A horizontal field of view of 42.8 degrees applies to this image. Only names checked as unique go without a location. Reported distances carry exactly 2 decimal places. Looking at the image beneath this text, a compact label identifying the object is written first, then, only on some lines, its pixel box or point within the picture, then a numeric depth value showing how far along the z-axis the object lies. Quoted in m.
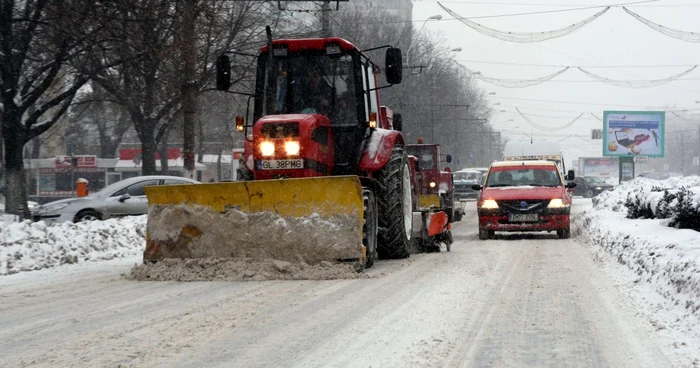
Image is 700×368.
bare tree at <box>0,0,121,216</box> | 17.27
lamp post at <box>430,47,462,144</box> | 57.74
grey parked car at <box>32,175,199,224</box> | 18.88
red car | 16.77
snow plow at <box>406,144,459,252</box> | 13.43
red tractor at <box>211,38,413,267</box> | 11.09
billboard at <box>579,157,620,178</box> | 90.19
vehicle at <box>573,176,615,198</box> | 55.75
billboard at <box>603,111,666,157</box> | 52.62
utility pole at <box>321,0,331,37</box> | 24.17
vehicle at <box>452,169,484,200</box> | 38.25
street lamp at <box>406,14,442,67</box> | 39.66
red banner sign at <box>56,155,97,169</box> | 50.50
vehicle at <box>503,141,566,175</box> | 41.53
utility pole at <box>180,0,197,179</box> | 20.50
